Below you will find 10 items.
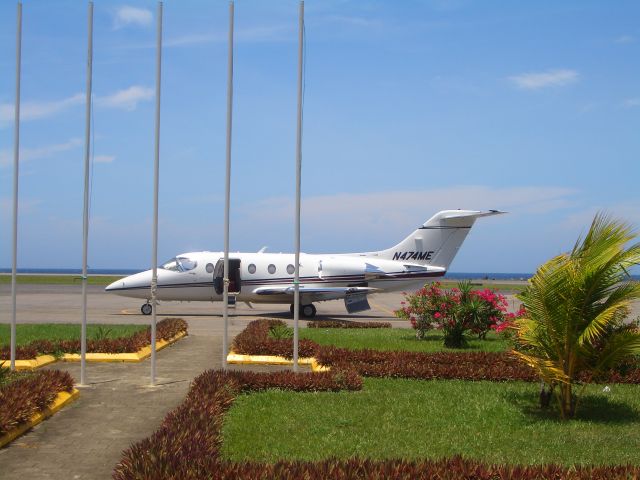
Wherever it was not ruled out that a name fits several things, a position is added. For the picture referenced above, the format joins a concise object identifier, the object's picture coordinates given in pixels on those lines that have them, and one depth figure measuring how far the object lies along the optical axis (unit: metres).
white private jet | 28.48
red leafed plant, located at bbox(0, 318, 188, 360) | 13.83
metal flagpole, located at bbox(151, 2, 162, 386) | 11.62
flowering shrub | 17.39
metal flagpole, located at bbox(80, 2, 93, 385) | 11.53
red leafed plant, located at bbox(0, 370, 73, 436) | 8.04
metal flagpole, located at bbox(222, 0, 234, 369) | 12.33
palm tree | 9.12
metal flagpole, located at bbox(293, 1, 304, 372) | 12.28
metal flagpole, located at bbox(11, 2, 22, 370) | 12.13
